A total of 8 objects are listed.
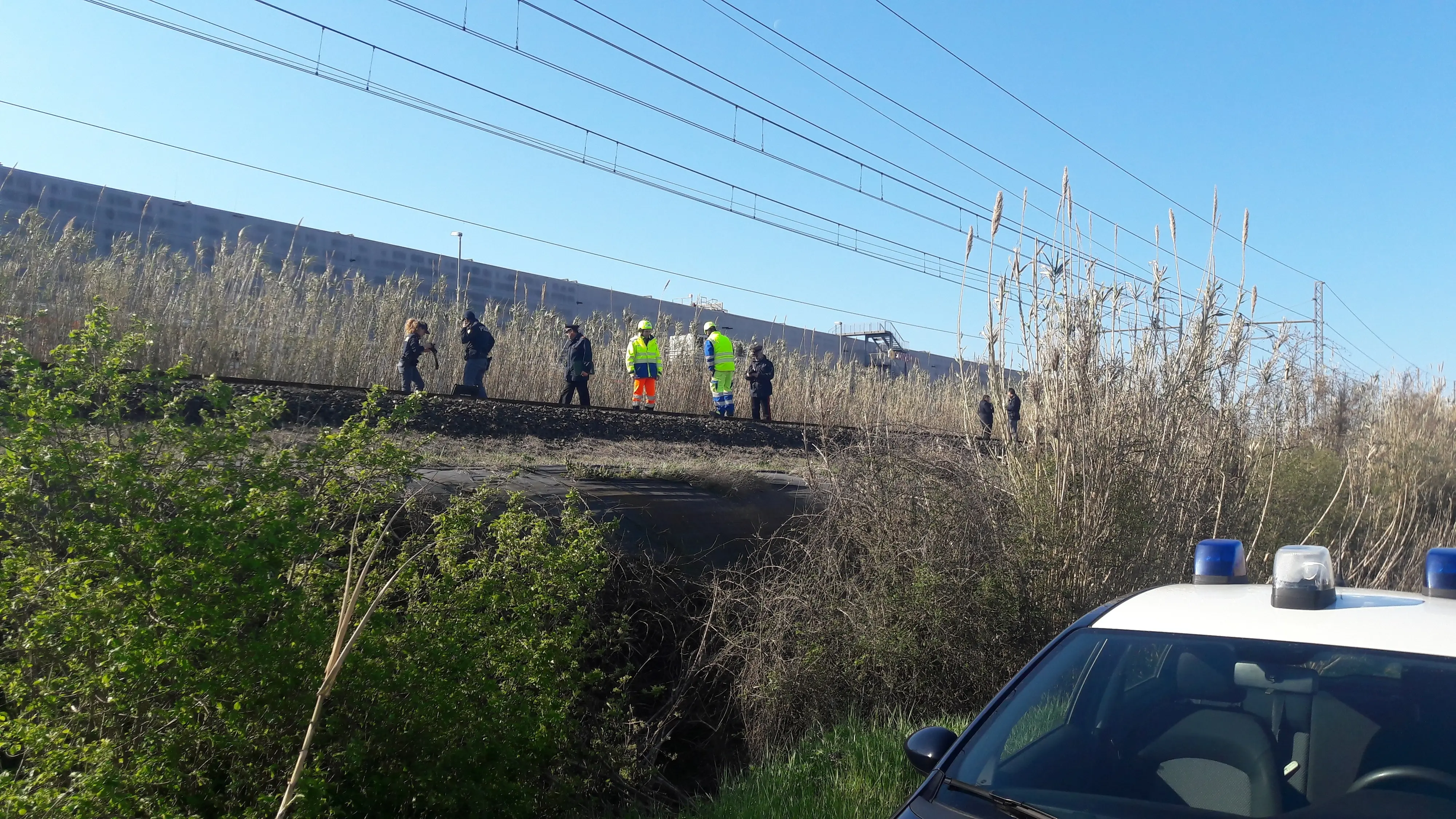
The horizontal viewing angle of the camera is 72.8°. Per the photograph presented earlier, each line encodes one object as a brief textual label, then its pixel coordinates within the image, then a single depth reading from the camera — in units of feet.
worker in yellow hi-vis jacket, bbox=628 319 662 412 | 54.80
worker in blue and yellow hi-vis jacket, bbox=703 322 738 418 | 57.36
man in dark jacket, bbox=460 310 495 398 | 45.91
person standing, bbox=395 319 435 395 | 44.60
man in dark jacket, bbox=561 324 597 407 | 51.98
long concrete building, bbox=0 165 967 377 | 65.62
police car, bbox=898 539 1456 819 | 8.46
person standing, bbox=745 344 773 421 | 58.39
